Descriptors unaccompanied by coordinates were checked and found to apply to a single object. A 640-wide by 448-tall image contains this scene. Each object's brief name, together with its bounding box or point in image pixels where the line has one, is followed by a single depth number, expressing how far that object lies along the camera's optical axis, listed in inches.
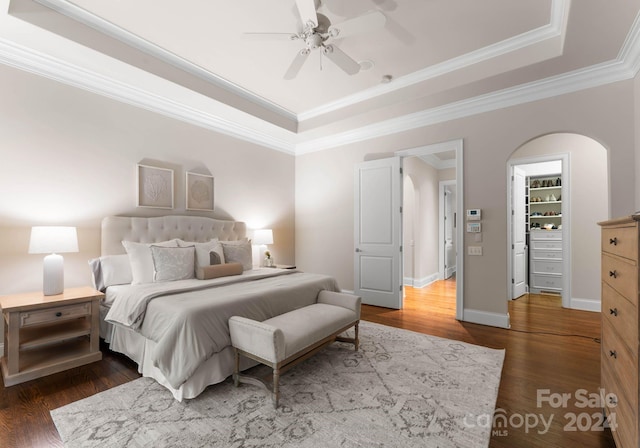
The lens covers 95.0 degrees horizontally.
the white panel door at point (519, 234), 197.3
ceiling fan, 85.4
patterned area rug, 67.7
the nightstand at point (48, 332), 90.6
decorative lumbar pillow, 127.9
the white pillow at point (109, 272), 121.3
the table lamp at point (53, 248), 100.2
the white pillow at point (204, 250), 137.1
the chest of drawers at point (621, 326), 49.0
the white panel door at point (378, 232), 176.7
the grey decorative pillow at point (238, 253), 153.3
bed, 82.4
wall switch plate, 149.6
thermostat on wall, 149.3
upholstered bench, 80.0
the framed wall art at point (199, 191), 162.2
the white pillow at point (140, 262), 121.5
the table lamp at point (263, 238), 186.7
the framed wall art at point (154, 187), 142.6
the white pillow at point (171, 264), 123.6
